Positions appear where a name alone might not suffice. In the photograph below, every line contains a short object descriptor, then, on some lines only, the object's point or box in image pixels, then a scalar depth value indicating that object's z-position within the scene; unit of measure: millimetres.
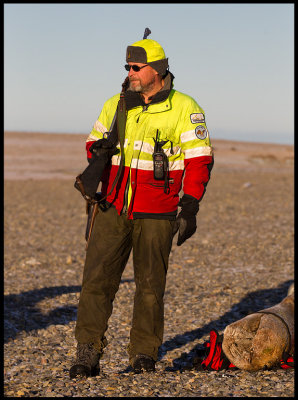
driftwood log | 10414
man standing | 9578
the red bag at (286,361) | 10461
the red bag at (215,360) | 10648
